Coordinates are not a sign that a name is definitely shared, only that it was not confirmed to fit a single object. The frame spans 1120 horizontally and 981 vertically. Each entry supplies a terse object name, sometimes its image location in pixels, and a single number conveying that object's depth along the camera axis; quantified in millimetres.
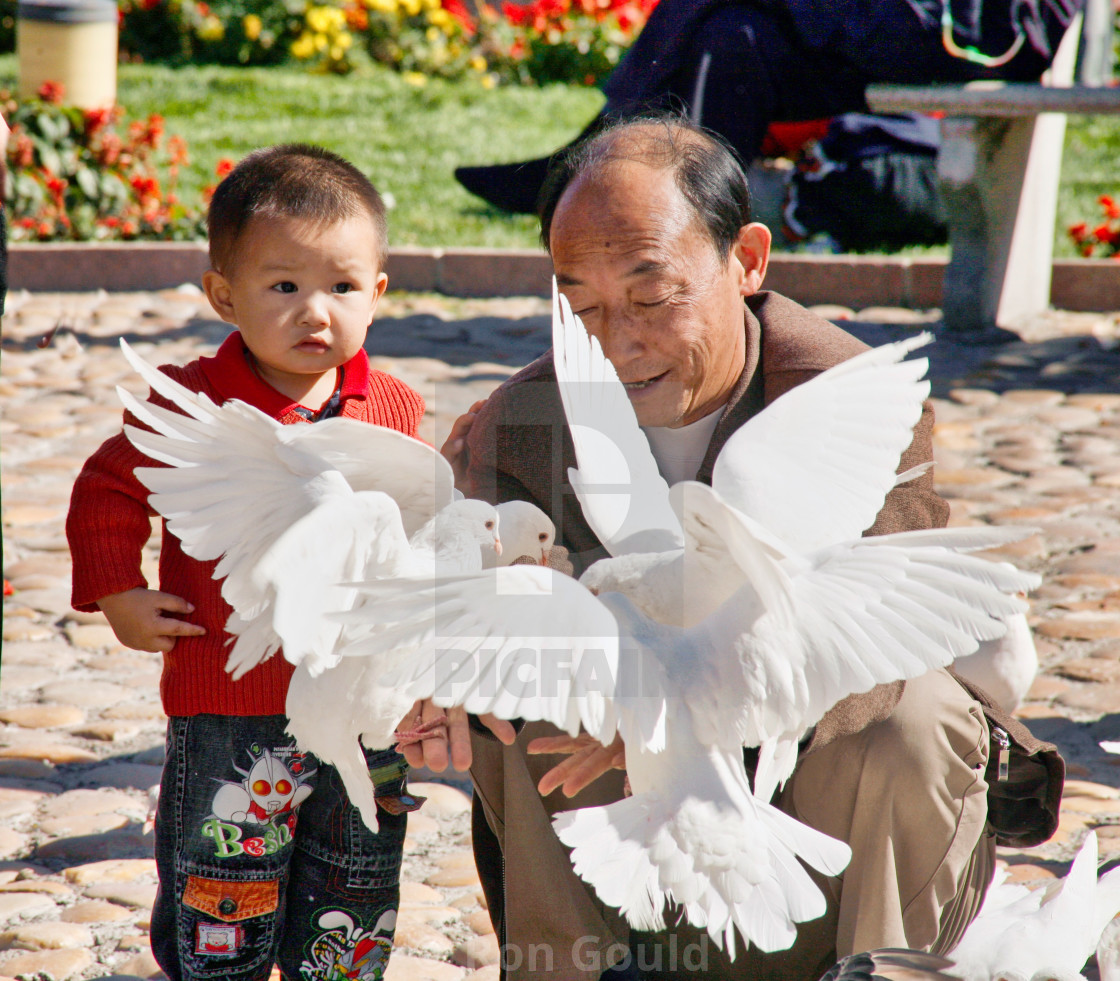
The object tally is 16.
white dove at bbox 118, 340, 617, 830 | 3027
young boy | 3686
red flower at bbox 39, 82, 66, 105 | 13992
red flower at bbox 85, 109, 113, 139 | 13852
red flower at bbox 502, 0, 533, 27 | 21470
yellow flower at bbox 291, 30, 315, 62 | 22109
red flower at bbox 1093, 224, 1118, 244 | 12930
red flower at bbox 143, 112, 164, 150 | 14148
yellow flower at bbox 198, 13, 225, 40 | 22750
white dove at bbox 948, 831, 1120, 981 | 3254
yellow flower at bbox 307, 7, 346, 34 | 21953
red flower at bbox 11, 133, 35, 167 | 13172
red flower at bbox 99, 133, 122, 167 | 13750
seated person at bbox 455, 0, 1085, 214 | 10359
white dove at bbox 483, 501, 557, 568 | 3547
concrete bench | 11234
